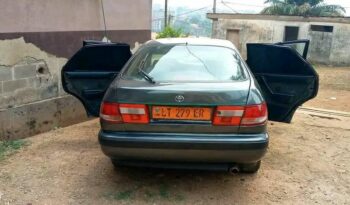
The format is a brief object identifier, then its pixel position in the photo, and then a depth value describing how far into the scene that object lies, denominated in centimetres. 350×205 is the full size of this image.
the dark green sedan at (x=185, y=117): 341
